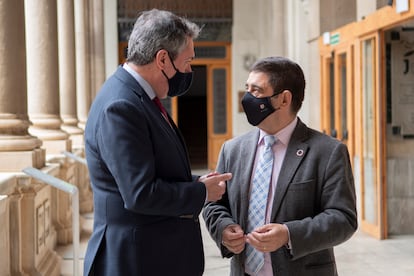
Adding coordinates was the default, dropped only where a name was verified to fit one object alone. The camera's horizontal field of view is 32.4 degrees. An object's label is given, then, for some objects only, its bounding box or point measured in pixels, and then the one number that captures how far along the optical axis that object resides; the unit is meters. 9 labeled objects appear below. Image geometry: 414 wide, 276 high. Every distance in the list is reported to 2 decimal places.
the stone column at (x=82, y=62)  13.48
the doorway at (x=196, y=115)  21.73
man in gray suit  2.47
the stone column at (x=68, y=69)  10.16
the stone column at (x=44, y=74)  7.57
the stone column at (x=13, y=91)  5.14
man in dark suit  2.26
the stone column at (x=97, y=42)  16.05
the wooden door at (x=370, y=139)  7.63
